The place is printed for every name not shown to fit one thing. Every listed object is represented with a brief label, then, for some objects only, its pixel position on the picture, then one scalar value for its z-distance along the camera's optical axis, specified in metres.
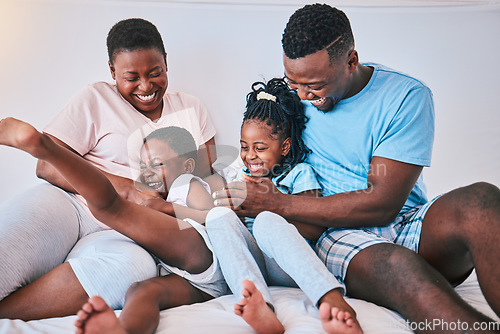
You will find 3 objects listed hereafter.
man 0.94
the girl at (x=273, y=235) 0.86
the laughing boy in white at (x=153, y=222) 0.84
